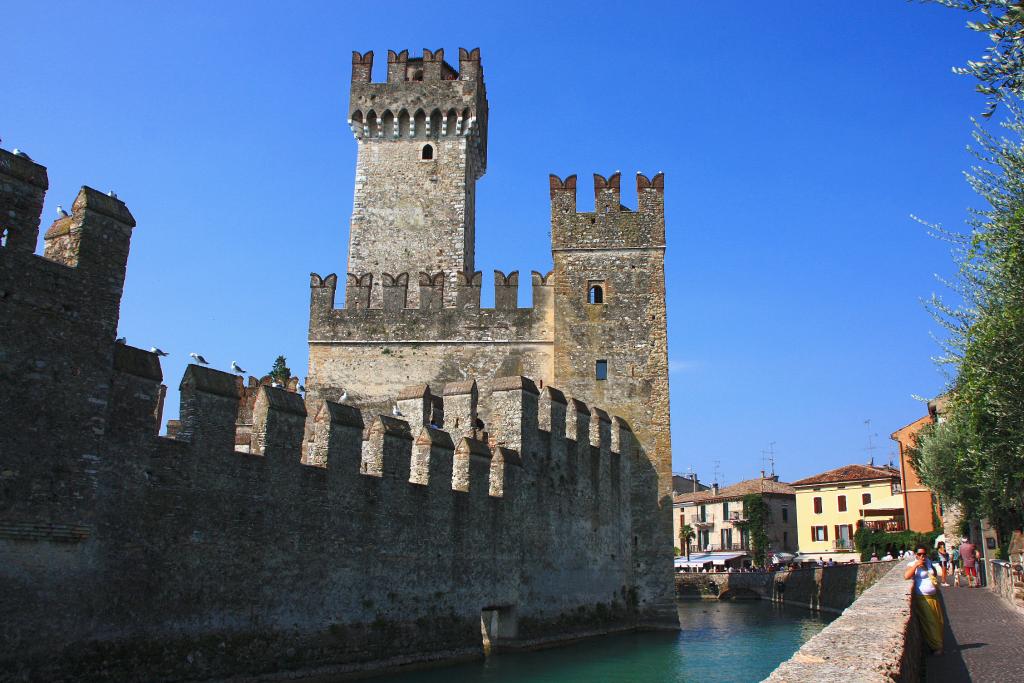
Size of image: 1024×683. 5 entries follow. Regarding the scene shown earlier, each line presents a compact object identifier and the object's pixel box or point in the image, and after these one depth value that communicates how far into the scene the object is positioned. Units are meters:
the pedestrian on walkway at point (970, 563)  21.68
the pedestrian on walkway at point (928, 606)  9.66
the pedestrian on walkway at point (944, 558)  24.36
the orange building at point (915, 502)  41.89
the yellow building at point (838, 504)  51.31
